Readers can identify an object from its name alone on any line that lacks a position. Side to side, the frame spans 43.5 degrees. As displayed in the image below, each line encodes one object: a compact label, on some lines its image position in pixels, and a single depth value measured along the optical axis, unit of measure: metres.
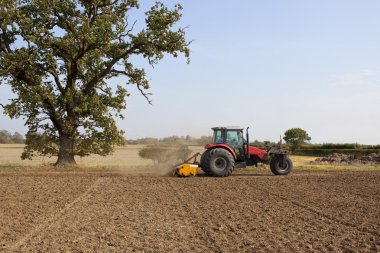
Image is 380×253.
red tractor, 21.34
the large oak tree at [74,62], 26.55
